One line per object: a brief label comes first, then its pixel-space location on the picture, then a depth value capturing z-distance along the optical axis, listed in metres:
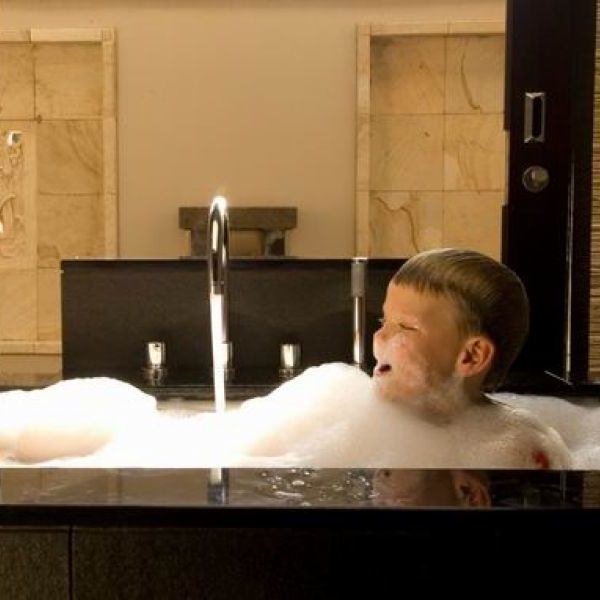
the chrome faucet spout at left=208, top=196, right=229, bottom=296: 2.58
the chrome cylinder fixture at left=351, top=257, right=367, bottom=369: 2.95
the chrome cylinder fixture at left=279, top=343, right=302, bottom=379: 3.03
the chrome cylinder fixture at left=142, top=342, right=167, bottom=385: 3.00
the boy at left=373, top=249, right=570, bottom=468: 2.32
